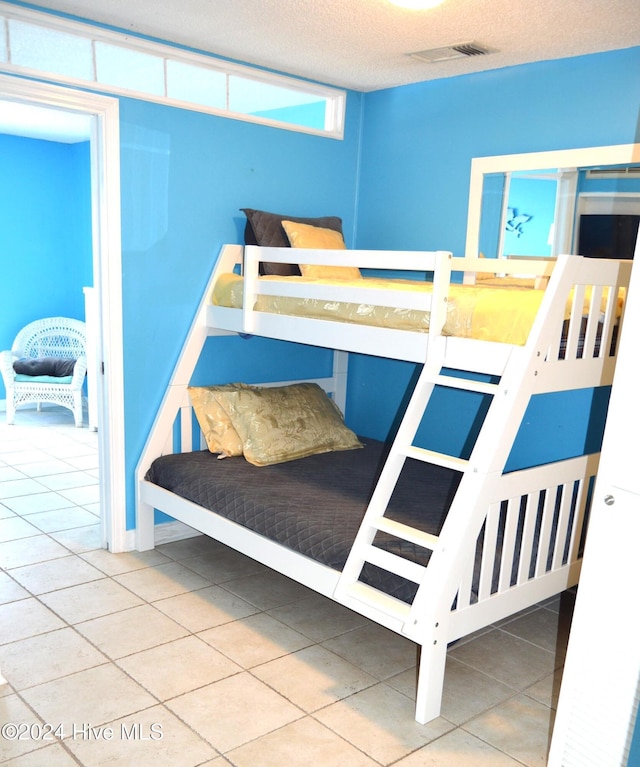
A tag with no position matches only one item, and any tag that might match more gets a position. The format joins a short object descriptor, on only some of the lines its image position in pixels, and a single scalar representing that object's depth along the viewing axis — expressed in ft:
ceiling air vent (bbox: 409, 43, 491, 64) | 10.07
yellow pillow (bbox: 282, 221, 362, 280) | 11.13
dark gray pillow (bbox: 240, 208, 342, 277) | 11.32
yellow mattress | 7.68
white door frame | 9.72
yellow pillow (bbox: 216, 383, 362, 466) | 11.28
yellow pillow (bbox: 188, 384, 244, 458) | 11.41
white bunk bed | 7.29
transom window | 9.45
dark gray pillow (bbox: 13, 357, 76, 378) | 19.20
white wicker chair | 19.03
